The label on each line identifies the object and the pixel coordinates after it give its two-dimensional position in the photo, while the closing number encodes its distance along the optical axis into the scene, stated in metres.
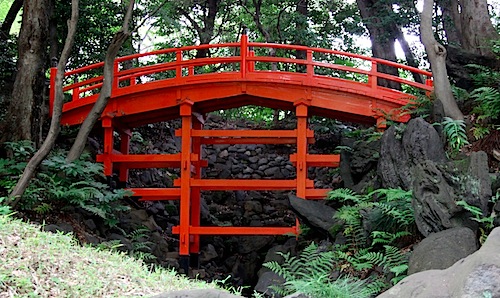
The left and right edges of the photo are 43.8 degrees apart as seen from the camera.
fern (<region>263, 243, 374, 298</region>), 4.81
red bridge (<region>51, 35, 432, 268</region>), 12.70
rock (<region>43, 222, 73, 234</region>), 9.84
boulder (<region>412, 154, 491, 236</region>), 7.66
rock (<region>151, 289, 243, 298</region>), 4.17
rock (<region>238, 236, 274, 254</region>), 14.96
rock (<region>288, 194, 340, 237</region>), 10.90
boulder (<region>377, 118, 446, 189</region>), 9.27
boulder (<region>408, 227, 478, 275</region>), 6.92
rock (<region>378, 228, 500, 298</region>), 3.60
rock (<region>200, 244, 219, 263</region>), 14.72
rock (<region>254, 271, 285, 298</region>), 9.95
